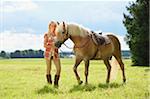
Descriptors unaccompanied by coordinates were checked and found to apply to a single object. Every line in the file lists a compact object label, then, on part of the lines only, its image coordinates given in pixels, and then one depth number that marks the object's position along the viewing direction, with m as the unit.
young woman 12.83
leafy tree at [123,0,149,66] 45.52
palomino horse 12.48
